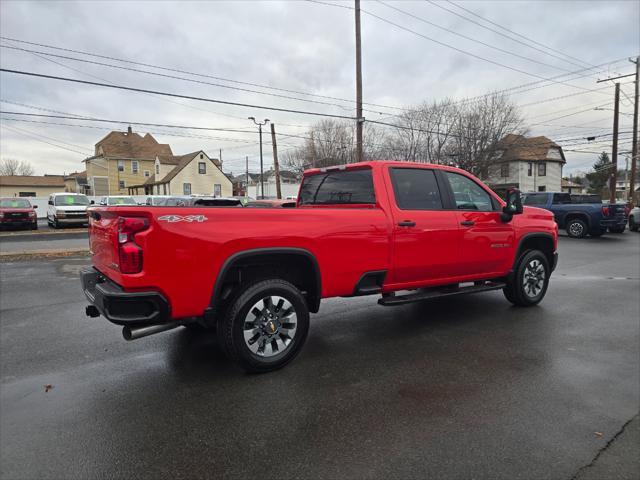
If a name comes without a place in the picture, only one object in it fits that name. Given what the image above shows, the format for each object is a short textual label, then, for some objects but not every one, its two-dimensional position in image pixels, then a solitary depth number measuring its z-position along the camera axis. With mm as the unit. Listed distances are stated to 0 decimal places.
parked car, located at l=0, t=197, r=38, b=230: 19672
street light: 34662
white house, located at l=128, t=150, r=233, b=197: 50094
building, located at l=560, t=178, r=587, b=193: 68225
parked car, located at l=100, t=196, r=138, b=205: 22808
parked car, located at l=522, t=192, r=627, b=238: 16125
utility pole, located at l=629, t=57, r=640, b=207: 26312
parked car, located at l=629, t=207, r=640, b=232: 18656
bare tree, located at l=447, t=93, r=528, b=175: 35281
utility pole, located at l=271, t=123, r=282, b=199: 32447
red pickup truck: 3127
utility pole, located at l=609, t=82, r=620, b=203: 25984
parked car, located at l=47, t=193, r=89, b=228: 20891
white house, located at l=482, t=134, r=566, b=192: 37375
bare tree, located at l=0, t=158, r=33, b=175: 82812
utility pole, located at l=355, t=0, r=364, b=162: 19078
